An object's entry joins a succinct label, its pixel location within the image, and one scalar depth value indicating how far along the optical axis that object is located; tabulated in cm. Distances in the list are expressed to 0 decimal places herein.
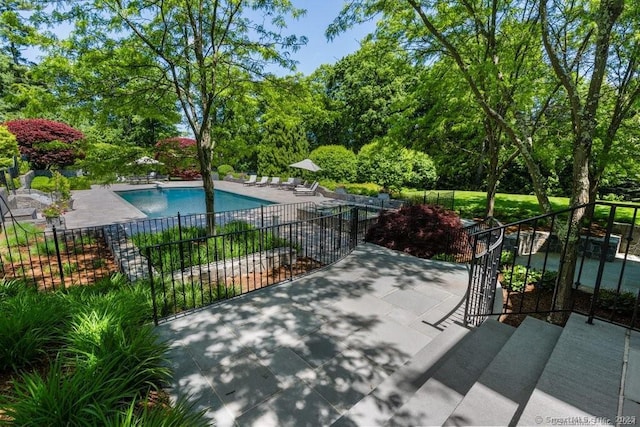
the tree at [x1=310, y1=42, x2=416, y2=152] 2581
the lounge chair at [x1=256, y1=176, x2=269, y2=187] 2508
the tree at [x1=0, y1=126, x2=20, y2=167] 1568
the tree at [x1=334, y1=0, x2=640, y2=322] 398
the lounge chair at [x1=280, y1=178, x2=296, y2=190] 2322
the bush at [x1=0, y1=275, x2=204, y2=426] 204
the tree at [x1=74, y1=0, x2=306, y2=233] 627
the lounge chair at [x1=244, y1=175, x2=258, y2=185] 2562
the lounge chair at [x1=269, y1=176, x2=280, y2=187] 2442
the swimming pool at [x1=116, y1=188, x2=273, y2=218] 1683
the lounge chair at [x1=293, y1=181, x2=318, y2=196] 1955
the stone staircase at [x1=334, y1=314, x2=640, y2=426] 191
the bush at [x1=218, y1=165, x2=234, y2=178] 3003
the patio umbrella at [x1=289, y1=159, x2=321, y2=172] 1936
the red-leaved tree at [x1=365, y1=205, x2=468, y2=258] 729
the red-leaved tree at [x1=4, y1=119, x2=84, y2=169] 2397
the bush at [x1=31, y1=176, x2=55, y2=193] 1534
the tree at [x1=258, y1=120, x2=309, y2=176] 2709
